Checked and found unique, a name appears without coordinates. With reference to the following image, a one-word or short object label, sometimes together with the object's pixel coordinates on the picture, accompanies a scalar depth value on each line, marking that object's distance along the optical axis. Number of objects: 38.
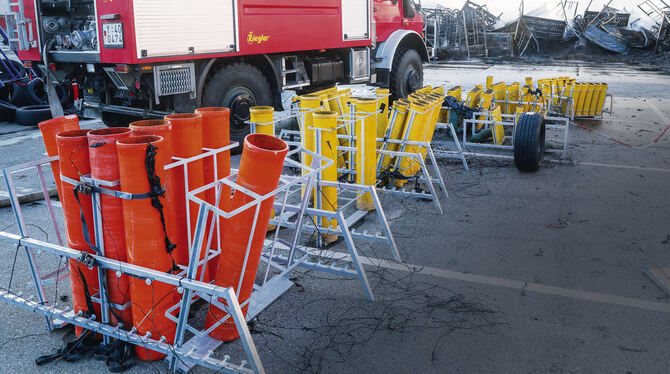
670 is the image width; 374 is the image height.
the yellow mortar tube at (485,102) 9.34
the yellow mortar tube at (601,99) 11.94
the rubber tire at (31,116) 11.48
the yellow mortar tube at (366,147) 5.96
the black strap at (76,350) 3.41
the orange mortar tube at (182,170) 3.74
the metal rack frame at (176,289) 2.95
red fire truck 7.35
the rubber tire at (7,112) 11.84
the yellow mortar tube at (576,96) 11.88
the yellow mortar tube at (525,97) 10.47
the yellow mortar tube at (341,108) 7.01
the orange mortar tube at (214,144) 4.05
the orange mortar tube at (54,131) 3.81
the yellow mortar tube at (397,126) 6.98
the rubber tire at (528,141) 7.52
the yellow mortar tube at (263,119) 5.50
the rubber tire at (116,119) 9.19
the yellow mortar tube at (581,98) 11.95
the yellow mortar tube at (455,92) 10.09
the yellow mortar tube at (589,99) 11.96
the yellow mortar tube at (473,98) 9.78
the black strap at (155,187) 3.09
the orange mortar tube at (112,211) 3.19
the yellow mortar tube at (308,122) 5.87
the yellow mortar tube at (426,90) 8.34
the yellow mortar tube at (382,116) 7.37
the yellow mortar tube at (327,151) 5.34
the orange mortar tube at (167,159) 3.43
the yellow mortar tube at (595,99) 11.95
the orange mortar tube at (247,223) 3.28
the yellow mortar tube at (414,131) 6.76
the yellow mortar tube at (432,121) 7.22
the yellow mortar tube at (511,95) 10.66
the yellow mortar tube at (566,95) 11.86
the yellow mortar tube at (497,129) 8.95
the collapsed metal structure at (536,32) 32.72
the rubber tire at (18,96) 12.40
